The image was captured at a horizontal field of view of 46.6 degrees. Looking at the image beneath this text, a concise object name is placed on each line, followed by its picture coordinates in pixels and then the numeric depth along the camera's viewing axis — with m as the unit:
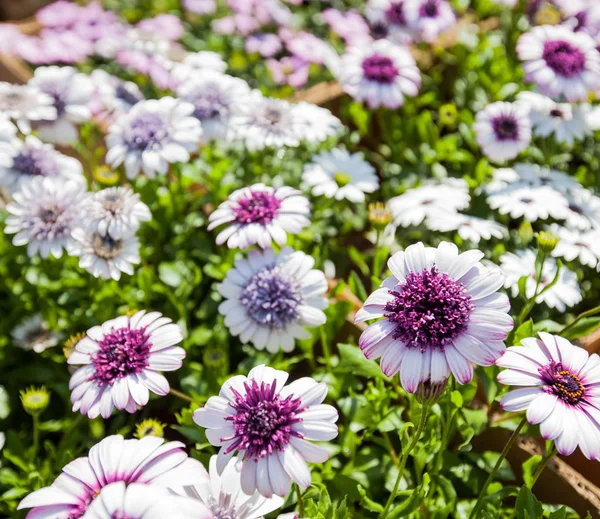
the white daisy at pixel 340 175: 0.42
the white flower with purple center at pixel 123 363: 0.29
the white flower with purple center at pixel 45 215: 0.37
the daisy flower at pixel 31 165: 0.40
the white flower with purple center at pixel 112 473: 0.23
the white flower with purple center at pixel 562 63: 0.43
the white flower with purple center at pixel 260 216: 0.35
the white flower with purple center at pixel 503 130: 0.45
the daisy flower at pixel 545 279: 0.37
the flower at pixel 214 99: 0.43
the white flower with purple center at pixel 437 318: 0.25
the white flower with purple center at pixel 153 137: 0.39
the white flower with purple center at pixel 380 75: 0.46
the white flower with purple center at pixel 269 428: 0.25
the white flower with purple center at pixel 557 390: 0.25
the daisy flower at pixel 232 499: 0.26
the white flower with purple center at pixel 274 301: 0.34
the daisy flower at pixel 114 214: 0.36
